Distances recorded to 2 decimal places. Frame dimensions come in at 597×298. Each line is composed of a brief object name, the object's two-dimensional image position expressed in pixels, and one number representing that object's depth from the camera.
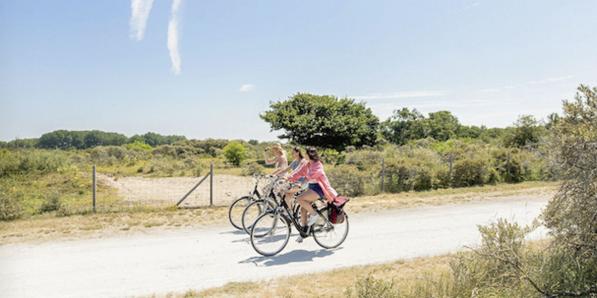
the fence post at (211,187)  10.72
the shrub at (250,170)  20.59
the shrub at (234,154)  28.11
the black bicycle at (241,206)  7.24
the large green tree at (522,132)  24.24
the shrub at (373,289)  3.54
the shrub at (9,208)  9.00
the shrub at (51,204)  9.84
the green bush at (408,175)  13.98
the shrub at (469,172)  14.88
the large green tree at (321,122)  29.45
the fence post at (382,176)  13.57
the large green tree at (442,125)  51.09
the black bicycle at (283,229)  6.32
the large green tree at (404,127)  47.94
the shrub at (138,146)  43.13
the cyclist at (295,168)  7.01
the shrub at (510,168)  15.95
